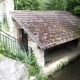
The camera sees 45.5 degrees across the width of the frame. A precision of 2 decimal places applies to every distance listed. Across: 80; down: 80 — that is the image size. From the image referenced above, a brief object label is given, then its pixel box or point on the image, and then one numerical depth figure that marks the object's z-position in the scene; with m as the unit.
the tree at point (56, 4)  11.79
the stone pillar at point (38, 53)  5.79
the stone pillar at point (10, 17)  6.39
